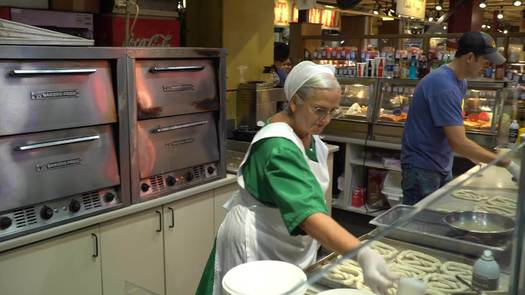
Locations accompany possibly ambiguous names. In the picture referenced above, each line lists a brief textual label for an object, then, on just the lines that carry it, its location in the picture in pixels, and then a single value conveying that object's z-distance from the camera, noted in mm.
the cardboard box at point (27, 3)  2998
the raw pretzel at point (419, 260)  1654
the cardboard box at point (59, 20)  2994
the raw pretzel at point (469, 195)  1784
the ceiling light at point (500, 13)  17578
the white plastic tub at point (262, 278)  1468
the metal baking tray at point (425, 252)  1556
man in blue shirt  3092
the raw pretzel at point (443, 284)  1530
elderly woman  1583
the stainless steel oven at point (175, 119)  2914
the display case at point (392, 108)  4758
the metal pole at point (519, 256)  1567
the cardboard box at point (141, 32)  3406
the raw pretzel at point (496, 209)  1755
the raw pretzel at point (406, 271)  1507
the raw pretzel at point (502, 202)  1729
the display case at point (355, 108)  4938
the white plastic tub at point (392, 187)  4730
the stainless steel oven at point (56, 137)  2332
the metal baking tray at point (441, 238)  1692
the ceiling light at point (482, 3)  11866
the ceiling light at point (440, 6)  13059
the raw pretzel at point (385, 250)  1418
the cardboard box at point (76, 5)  3201
